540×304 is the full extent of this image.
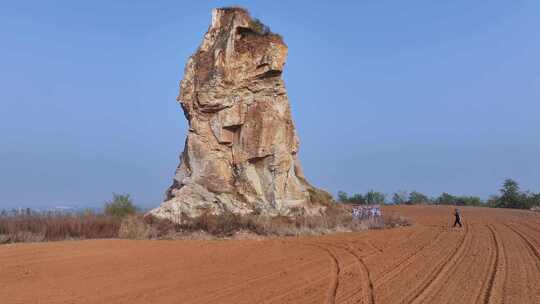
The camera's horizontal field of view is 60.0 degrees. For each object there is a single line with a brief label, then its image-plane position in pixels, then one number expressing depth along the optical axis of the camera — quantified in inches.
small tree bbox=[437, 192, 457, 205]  2305.6
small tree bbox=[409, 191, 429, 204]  2314.2
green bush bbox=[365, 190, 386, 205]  2119.8
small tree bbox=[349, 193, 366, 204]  2097.3
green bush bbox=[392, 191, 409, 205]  2336.4
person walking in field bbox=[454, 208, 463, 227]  931.4
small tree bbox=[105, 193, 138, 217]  898.7
